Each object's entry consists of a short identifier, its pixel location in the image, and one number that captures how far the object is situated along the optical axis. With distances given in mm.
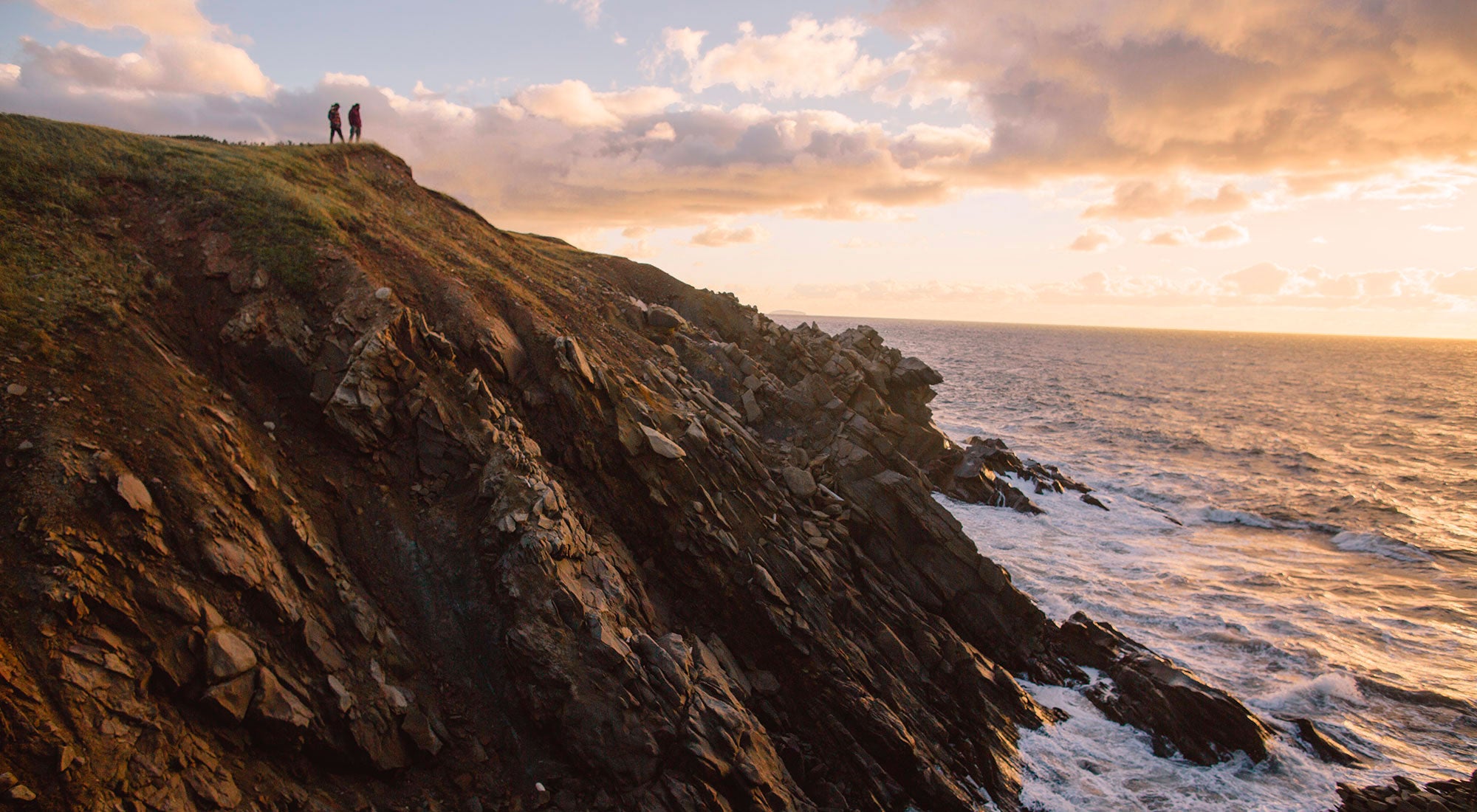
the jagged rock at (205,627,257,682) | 11391
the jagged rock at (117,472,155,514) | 11914
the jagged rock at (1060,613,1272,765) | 20516
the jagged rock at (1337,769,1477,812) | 18516
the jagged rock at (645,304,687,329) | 31172
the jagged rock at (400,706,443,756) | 13242
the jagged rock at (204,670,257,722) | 11188
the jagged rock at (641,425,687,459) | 19406
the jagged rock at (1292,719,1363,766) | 20531
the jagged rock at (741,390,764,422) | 30016
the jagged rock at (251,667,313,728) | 11664
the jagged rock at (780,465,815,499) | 23875
